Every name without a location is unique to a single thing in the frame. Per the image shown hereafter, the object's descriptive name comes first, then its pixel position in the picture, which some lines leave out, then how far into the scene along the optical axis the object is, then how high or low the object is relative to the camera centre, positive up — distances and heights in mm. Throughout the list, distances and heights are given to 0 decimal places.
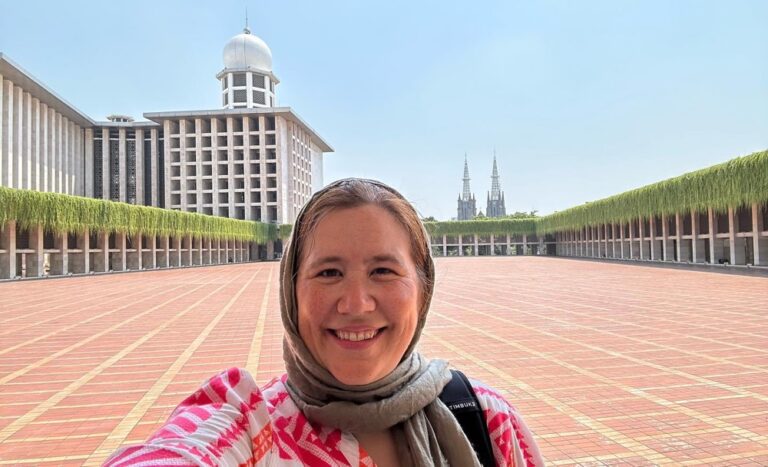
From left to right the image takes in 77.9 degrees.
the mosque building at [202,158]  51188 +10392
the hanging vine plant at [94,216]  19875 +2037
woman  961 -275
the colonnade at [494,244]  53656 +12
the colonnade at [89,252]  20400 +161
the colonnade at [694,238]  19875 +98
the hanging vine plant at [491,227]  52812 +1994
